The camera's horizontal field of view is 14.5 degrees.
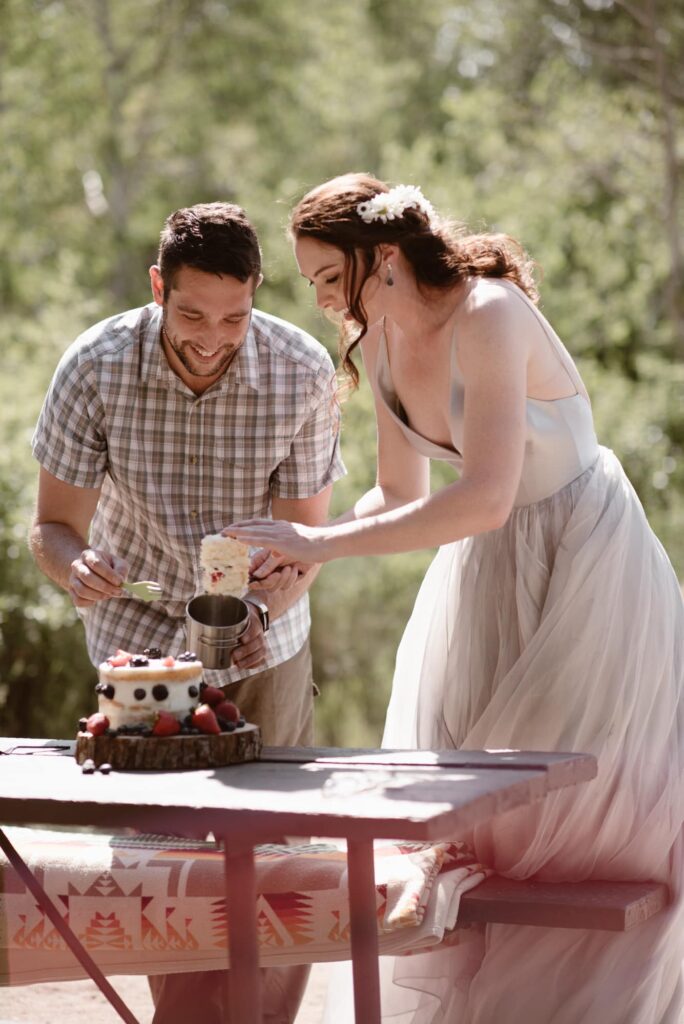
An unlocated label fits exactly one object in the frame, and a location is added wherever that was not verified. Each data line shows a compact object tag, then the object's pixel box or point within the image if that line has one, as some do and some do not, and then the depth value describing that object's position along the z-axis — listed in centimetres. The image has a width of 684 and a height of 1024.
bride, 569
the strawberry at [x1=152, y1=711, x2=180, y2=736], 490
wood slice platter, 488
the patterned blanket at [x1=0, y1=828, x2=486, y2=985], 569
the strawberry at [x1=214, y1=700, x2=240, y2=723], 509
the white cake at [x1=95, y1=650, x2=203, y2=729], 494
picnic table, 418
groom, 695
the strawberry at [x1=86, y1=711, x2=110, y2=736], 497
